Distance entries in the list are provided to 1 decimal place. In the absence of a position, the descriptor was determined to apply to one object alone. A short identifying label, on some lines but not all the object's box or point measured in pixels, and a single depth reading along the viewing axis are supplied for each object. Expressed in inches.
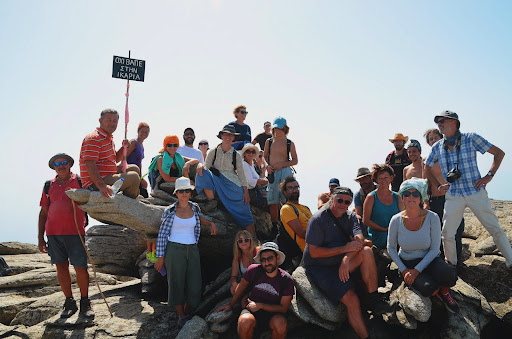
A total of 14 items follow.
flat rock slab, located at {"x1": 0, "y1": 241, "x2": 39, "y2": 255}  620.4
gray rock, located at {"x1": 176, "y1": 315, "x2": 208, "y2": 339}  271.6
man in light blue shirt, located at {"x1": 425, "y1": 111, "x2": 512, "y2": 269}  290.2
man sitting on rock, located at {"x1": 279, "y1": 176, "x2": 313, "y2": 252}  321.7
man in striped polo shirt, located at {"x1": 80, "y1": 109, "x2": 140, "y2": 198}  298.6
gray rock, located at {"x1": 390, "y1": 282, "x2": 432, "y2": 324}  242.5
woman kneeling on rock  251.0
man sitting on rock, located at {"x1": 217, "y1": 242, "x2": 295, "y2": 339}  256.0
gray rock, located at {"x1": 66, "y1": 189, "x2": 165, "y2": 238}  309.7
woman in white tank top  299.0
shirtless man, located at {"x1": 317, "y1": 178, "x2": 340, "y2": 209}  373.7
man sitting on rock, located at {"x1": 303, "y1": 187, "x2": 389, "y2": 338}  264.4
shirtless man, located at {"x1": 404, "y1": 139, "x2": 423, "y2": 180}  375.6
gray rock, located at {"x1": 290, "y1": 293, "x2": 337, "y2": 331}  265.5
